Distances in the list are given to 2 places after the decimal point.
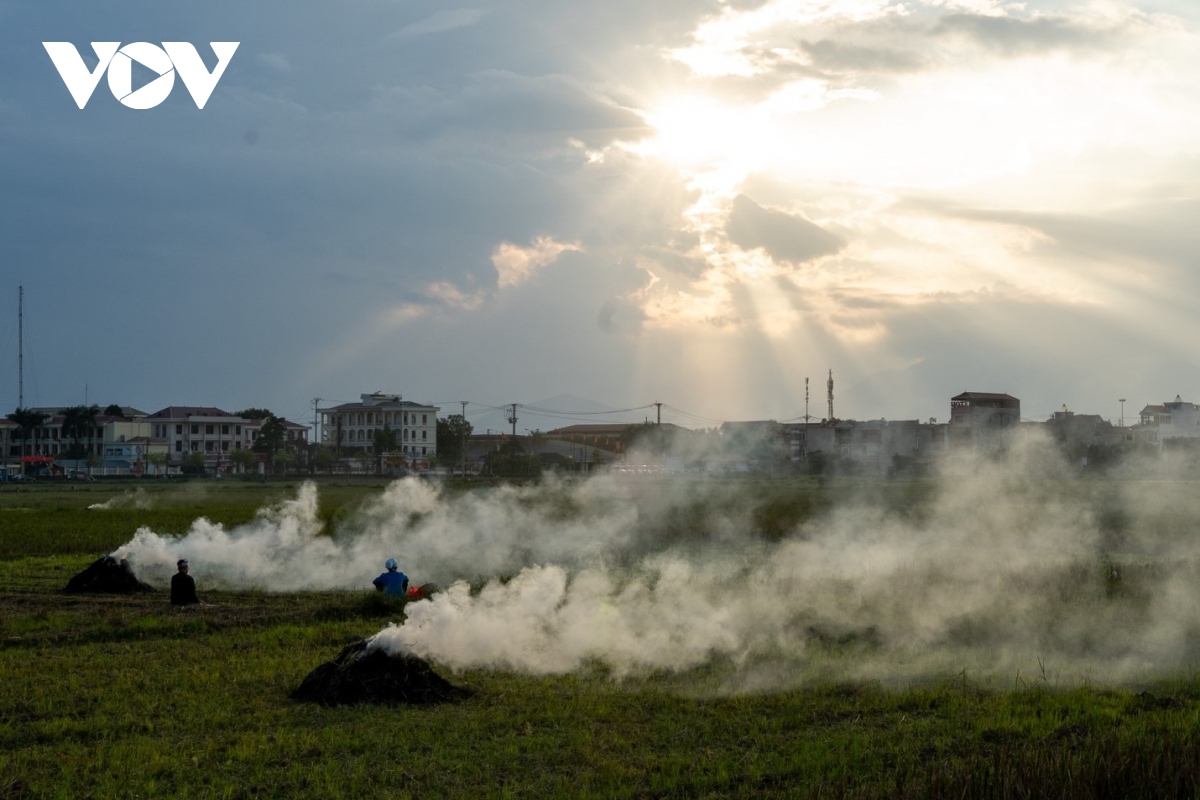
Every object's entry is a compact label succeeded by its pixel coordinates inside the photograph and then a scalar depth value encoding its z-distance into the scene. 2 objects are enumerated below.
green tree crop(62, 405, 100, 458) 143.38
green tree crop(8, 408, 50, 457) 150.00
